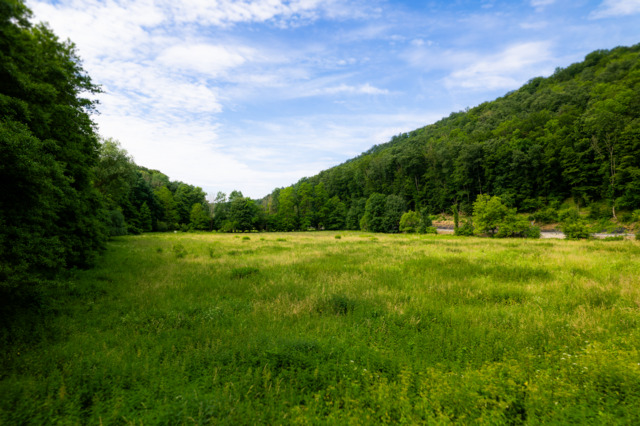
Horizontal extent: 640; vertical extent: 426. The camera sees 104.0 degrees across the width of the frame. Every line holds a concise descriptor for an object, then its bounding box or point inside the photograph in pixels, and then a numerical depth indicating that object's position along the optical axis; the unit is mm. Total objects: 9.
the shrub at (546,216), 52312
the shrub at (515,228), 36844
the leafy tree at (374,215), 68625
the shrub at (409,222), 55344
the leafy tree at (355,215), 80750
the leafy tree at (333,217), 83869
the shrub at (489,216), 38781
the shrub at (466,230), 43906
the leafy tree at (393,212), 65938
